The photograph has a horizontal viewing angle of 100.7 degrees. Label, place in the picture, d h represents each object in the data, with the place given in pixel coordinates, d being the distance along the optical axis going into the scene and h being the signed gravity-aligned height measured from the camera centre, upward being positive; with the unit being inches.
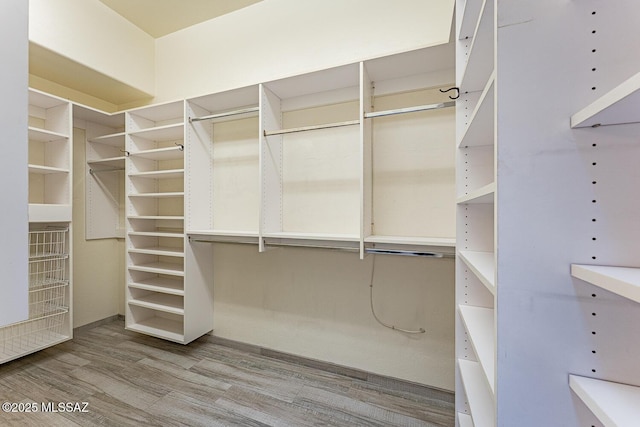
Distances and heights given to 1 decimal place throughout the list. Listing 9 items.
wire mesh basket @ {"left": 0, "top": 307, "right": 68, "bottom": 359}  88.1 -42.8
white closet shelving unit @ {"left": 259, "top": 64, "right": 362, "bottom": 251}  79.5 +17.3
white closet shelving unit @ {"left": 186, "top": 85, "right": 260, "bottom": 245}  92.2 +17.7
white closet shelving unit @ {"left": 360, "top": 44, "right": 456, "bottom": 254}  68.6 +17.0
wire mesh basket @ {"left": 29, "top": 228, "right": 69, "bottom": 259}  95.3 -10.0
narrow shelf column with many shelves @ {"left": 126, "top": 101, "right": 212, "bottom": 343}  93.9 -7.0
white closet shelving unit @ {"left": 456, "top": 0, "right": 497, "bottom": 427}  45.5 +0.3
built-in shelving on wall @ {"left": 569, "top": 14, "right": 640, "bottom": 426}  20.6 -1.5
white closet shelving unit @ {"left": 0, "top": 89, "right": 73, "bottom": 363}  92.7 -8.1
